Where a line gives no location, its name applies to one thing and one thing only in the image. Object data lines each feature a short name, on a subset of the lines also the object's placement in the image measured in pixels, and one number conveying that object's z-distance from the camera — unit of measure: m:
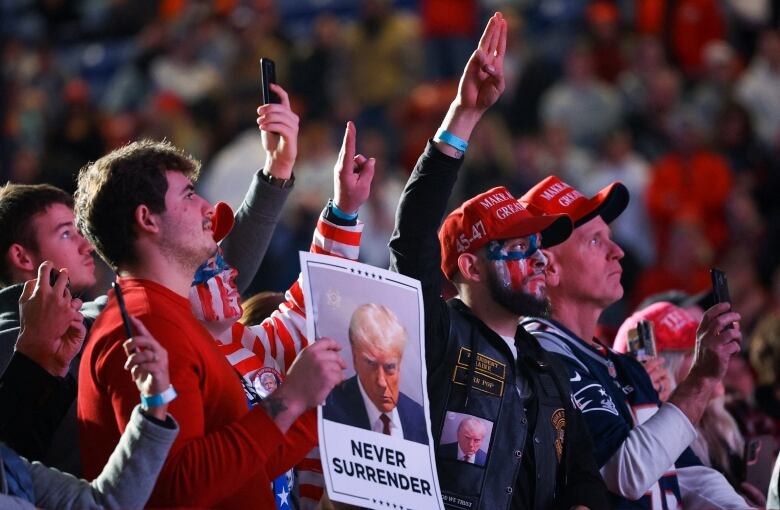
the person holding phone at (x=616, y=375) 8.78
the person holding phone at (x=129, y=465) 6.43
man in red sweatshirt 6.74
